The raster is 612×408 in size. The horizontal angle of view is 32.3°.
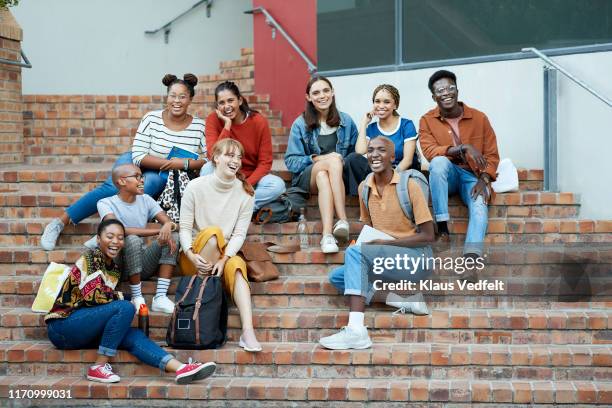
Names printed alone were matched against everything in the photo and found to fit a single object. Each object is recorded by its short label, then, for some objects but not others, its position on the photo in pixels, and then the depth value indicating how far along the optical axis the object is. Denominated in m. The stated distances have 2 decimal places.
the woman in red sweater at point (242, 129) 7.65
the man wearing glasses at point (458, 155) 6.98
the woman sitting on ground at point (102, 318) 6.38
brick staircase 6.24
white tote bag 7.52
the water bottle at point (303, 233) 7.45
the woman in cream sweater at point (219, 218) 6.71
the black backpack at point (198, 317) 6.47
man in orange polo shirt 6.45
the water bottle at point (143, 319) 6.66
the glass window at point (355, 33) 8.88
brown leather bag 6.96
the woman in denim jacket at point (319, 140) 7.42
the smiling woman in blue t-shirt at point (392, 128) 7.47
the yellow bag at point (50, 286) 6.58
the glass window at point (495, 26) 7.95
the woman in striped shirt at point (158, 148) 7.47
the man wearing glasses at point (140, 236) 6.79
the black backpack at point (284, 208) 7.49
